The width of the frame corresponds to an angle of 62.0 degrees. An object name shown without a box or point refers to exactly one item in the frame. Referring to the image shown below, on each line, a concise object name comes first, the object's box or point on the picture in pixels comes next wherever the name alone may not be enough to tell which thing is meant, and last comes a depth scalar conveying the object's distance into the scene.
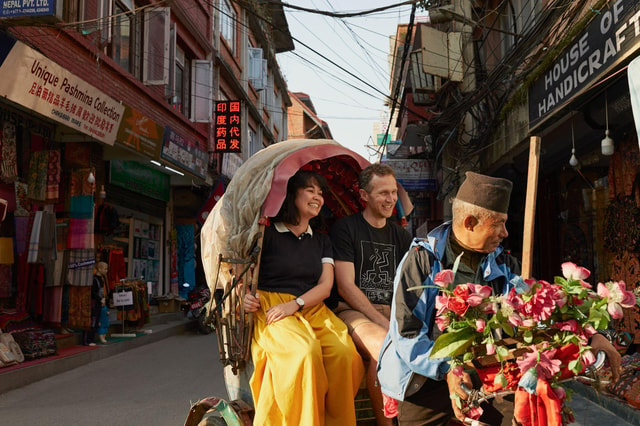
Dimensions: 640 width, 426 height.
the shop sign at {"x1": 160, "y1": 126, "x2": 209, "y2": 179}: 11.20
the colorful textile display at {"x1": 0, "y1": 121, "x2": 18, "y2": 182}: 7.59
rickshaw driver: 2.20
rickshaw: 3.42
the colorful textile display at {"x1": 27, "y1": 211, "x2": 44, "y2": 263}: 8.17
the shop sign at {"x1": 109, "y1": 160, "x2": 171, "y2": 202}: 11.79
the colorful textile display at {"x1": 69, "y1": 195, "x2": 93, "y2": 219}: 9.36
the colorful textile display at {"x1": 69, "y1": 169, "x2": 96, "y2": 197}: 9.50
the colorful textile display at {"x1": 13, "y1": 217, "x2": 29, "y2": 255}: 8.20
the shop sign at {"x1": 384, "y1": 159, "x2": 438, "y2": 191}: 15.25
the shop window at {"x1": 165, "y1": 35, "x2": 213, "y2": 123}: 15.35
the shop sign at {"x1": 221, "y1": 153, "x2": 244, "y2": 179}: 16.47
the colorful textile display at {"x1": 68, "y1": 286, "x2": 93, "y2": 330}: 9.22
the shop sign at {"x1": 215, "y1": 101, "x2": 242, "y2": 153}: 16.48
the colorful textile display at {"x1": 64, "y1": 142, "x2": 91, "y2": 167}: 9.63
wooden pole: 2.24
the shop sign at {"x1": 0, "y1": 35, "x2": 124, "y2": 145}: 6.44
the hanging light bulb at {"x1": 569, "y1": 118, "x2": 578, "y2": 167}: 6.92
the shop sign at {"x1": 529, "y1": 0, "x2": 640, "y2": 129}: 4.72
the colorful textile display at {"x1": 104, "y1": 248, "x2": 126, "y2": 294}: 10.96
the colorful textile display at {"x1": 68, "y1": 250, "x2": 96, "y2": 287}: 9.07
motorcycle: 12.93
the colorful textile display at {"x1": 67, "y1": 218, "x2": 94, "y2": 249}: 9.16
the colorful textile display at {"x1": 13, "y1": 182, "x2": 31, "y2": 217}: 8.21
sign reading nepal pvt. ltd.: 6.31
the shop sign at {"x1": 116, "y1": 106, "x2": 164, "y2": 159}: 9.46
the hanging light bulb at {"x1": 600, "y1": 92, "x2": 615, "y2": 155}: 6.02
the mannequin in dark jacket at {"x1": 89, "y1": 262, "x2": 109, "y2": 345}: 9.57
